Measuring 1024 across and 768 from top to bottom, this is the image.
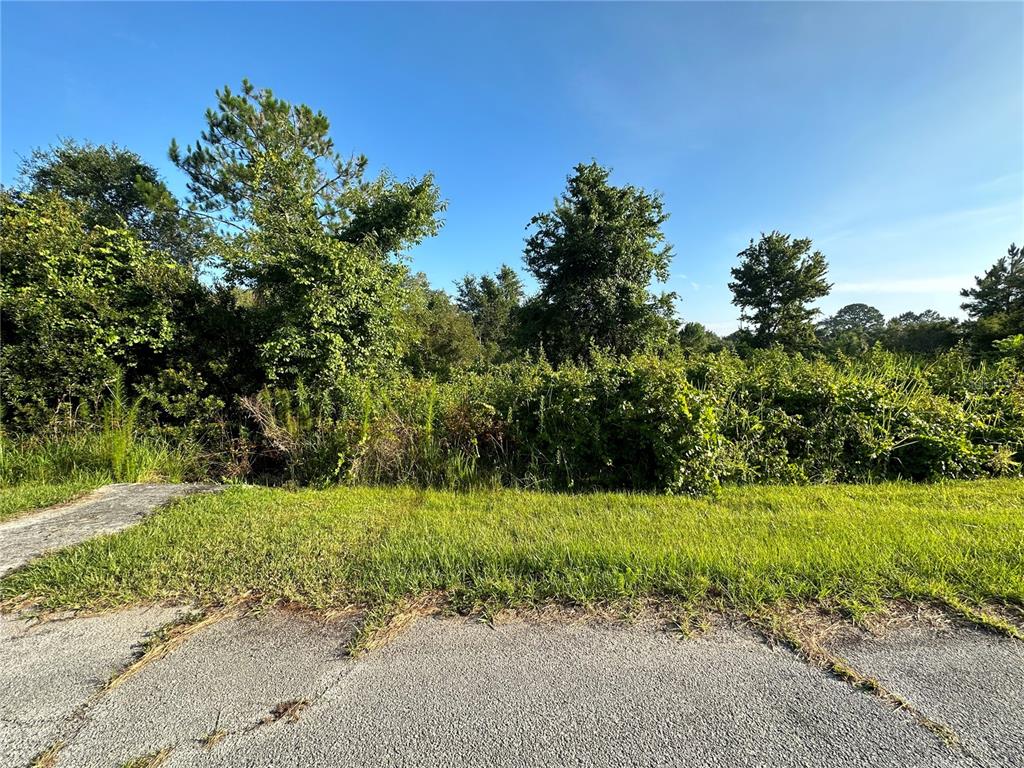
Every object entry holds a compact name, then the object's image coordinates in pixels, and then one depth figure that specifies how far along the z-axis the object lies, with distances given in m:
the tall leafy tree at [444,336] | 20.06
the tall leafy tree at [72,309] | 5.33
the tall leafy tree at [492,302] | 33.94
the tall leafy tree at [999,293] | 27.98
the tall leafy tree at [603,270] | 18.08
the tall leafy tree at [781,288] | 27.83
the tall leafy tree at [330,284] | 6.42
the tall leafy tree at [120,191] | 20.44
